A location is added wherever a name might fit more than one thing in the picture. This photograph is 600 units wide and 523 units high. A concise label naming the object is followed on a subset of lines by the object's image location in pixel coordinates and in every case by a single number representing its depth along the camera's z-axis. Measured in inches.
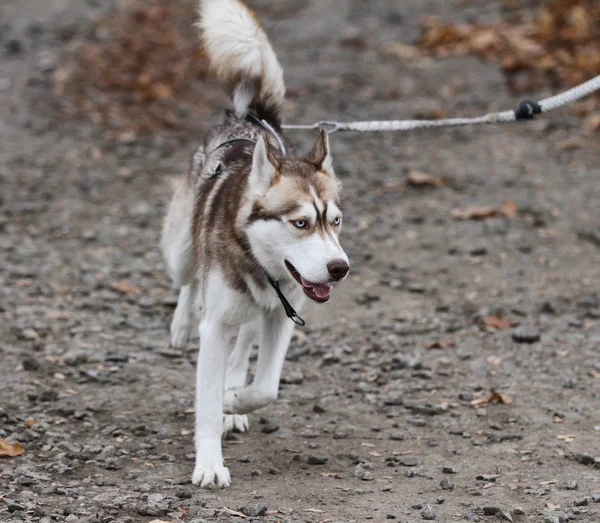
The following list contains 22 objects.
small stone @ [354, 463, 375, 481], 382.3
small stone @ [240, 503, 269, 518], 339.3
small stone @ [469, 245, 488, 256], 671.1
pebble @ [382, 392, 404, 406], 466.0
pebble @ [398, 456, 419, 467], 396.2
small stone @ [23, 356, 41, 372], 468.1
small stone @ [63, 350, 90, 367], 486.9
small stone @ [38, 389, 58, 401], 438.9
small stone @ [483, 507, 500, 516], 340.5
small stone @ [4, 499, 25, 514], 323.4
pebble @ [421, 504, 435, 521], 337.4
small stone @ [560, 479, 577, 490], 367.2
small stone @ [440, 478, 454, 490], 369.1
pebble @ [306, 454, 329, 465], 397.4
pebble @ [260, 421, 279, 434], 432.5
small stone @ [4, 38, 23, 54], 1069.1
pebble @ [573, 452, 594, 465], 390.6
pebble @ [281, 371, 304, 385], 490.6
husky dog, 349.7
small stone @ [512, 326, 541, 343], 535.8
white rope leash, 466.9
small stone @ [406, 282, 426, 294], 619.5
